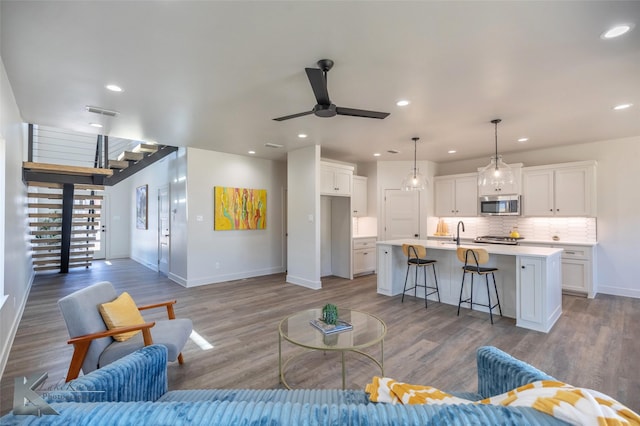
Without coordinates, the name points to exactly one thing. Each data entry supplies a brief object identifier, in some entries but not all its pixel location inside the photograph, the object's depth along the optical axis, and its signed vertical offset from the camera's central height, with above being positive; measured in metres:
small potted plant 2.56 -0.83
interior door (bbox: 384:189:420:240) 6.91 +0.06
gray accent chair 2.07 -0.87
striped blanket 0.74 -0.51
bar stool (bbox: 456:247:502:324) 3.87 -0.65
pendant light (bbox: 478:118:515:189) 3.99 +0.58
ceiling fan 2.52 +1.08
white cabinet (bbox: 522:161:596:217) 5.20 +0.49
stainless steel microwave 5.87 +0.24
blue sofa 0.79 -0.53
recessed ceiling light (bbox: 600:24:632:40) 2.14 +1.34
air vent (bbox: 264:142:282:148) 5.54 +1.32
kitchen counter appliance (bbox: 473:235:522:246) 5.76 -0.45
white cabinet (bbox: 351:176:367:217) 6.88 +0.46
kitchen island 3.57 -0.84
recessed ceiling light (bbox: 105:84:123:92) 3.06 +1.32
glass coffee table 2.22 -0.94
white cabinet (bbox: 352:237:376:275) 6.62 -0.86
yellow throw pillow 2.26 -0.76
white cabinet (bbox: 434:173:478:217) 6.49 +0.48
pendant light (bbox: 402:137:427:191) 4.80 +0.55
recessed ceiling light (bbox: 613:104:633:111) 3.61 +1.33
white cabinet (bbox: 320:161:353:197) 5.99 +0.78
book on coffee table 2.46 -0.92
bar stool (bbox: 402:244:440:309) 4.51 -0.66
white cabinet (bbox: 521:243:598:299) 4.97 -0.87
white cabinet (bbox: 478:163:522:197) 5.77 +0.58
